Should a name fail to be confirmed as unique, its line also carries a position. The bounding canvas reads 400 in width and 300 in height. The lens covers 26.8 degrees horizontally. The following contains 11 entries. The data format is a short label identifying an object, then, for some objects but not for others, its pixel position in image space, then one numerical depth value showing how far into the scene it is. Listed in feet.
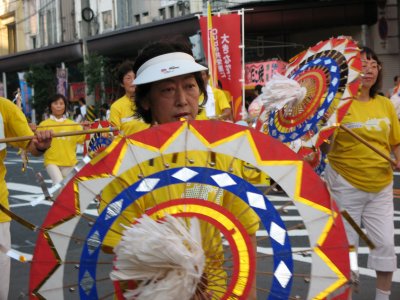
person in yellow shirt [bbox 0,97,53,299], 15.53
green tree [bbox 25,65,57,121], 134.82
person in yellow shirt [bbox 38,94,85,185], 40.70
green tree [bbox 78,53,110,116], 111.96
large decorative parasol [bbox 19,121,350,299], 8.11
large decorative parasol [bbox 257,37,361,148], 15.55
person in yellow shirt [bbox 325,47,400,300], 20.24
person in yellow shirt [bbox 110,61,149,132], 27.96
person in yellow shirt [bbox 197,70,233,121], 31.38
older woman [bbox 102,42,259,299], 8.32
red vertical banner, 57.16
